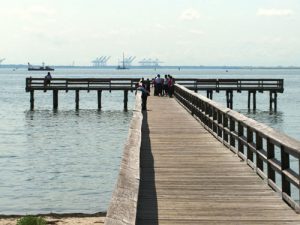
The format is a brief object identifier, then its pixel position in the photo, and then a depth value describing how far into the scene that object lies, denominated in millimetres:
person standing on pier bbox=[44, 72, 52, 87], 47209
